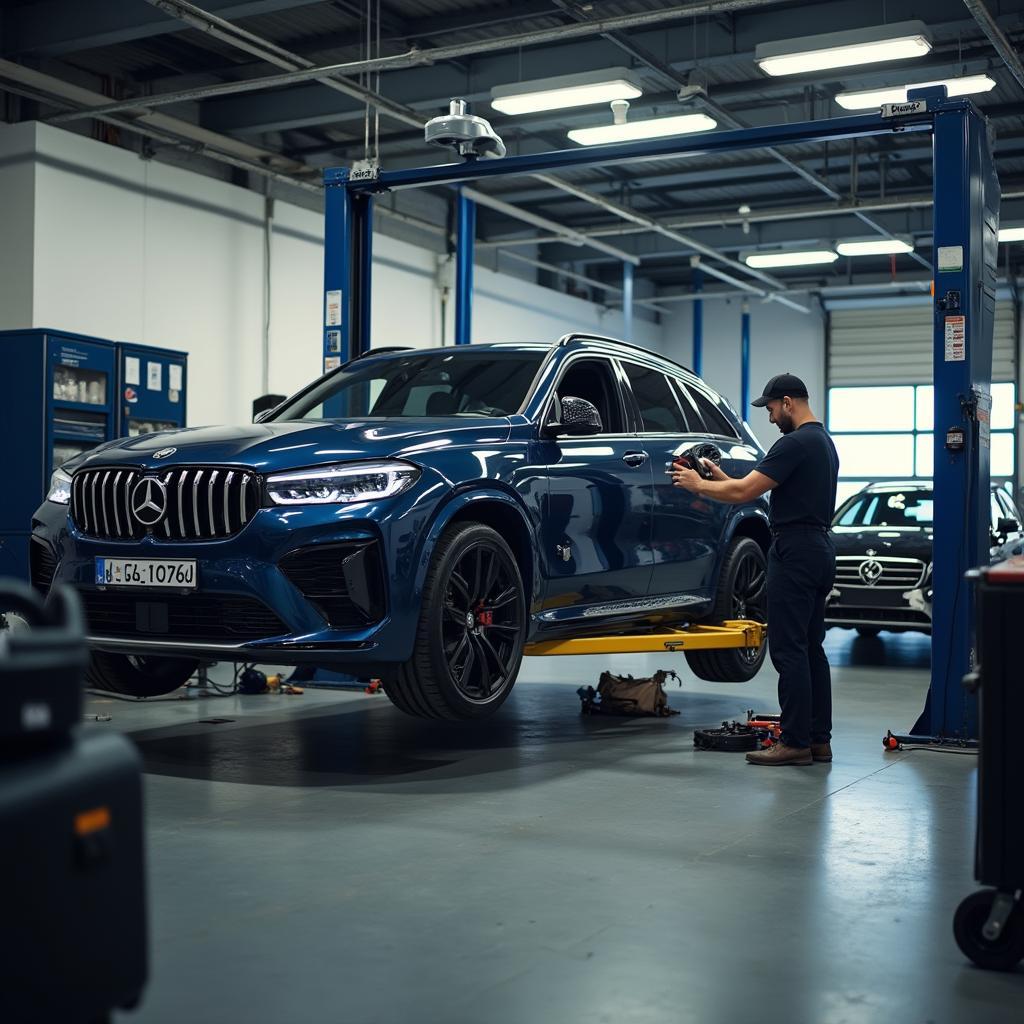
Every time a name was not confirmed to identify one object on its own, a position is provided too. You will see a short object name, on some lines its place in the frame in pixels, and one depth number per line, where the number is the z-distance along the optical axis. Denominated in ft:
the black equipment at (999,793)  10.26
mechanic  19.22
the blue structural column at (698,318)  76.59
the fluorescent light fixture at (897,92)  37.73
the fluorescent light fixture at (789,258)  63.26
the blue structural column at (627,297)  69.21
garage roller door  86.22
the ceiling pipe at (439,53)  35.24
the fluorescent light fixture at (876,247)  60.13
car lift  21.42
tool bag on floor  24.14
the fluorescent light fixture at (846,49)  34.47
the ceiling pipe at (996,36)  34.80
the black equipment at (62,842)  6.19
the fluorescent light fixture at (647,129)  41.45
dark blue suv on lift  16.75
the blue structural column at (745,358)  81.97
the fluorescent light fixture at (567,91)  38.45
